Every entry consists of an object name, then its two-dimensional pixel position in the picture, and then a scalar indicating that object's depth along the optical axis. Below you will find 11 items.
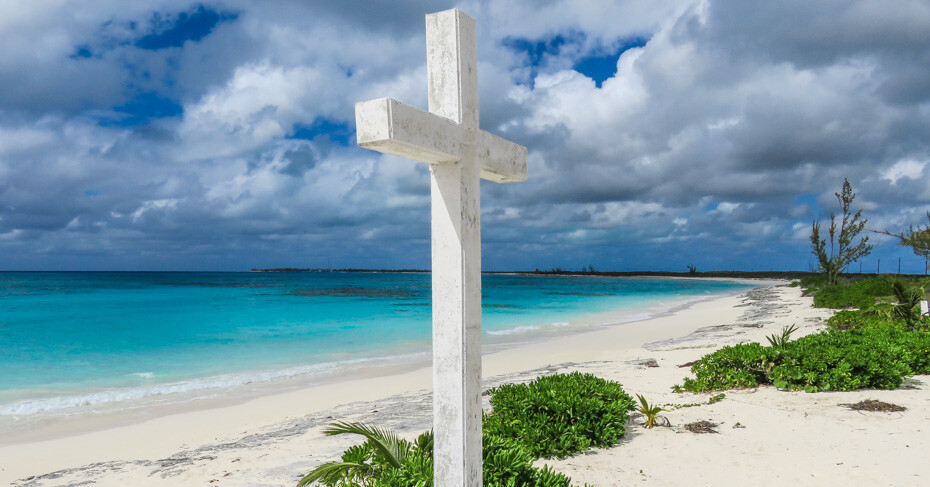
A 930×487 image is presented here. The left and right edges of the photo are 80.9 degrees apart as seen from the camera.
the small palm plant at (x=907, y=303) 11.74
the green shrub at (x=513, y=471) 3.64
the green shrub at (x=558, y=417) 5.24
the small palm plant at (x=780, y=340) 7.95
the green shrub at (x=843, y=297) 19.48
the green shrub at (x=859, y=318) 12.59
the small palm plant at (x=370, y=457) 3.82
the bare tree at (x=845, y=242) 30.23
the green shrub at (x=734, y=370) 7.62
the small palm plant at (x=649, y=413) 6.02
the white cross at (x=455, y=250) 2.91
